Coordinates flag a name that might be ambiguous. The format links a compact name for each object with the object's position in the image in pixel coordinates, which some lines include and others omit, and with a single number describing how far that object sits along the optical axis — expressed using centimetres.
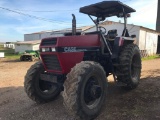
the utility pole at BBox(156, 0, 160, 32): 1900
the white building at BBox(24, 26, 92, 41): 2884
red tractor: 270
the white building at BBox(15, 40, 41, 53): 1870
